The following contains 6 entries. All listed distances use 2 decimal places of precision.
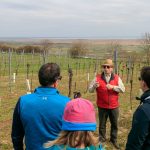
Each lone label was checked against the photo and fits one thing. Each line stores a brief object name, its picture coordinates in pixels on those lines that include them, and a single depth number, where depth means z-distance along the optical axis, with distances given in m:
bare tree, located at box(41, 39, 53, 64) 74.03
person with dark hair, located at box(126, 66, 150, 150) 2.97
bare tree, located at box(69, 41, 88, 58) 53.67
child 2.16
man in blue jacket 2.96
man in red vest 6.09
